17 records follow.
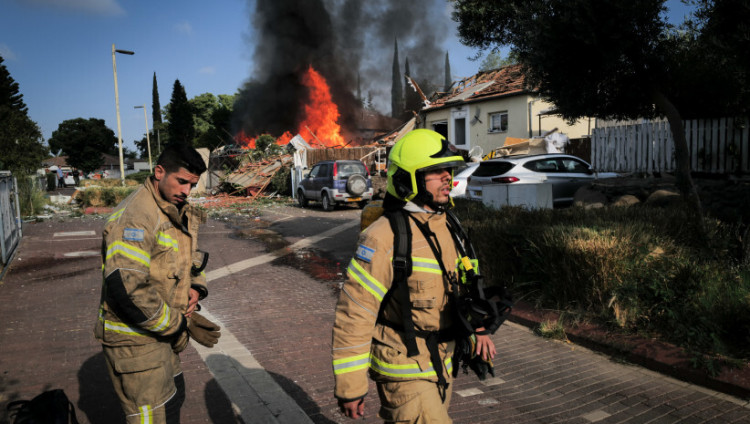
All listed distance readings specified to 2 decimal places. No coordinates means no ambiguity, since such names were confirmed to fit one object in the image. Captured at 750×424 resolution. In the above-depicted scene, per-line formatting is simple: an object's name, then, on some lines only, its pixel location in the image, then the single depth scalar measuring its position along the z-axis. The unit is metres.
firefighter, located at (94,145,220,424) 2.39
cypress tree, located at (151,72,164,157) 81.81
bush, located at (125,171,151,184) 52.63
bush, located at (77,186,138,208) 23.19
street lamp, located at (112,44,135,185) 25.28
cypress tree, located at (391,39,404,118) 81.75
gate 9.41
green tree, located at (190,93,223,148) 61.56
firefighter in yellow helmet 2.12
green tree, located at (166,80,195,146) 61.03
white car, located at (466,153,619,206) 12.41
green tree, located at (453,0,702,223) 6.75
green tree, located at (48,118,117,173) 75.94
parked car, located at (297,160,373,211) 18.59
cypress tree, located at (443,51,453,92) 98.31
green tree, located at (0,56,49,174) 17.92
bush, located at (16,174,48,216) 18.61
